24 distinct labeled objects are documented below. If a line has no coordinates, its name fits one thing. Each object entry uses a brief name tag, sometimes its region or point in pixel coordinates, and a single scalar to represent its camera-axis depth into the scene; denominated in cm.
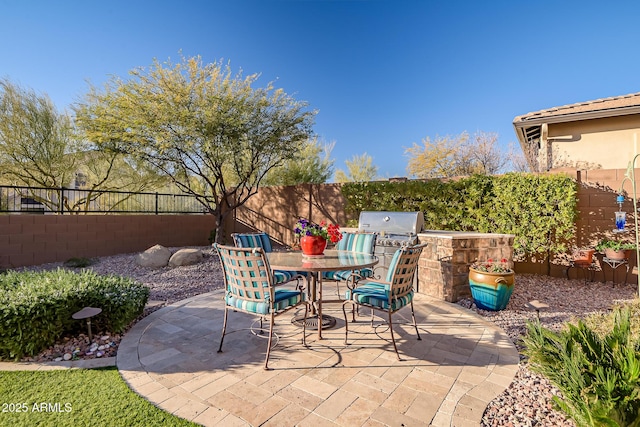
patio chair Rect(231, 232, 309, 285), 390
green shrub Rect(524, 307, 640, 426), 148
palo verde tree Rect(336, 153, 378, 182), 1662
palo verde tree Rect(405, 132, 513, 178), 1552
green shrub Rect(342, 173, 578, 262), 536
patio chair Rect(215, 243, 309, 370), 267
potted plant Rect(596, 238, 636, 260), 495
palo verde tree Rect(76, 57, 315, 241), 673
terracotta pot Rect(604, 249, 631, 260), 495
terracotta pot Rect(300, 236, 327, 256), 355
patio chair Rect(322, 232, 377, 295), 397
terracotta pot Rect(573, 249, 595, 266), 511
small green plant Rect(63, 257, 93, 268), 670
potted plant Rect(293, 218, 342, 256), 356
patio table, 289
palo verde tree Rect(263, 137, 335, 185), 1249
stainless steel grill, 496
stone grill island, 452
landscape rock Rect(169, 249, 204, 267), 678
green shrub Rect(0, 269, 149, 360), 262
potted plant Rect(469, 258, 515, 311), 400
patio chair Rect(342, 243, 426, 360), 283
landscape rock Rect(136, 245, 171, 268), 673
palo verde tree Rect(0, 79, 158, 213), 755
